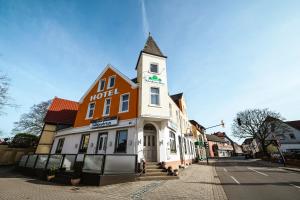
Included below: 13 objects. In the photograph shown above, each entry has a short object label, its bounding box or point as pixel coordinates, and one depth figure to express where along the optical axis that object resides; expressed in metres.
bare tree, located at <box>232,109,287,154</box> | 37.09
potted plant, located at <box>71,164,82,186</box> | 9.30
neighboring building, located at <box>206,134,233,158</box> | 57.62
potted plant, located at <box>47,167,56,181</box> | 10.82
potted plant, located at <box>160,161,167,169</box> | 12.24
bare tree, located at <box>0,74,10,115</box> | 13.91
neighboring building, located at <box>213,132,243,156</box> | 79.07
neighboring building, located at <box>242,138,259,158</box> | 89.41
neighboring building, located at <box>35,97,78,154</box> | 19.76
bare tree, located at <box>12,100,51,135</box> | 27.22
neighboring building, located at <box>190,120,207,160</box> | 32.82
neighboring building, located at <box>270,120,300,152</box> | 41.81
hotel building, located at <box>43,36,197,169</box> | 13.46
